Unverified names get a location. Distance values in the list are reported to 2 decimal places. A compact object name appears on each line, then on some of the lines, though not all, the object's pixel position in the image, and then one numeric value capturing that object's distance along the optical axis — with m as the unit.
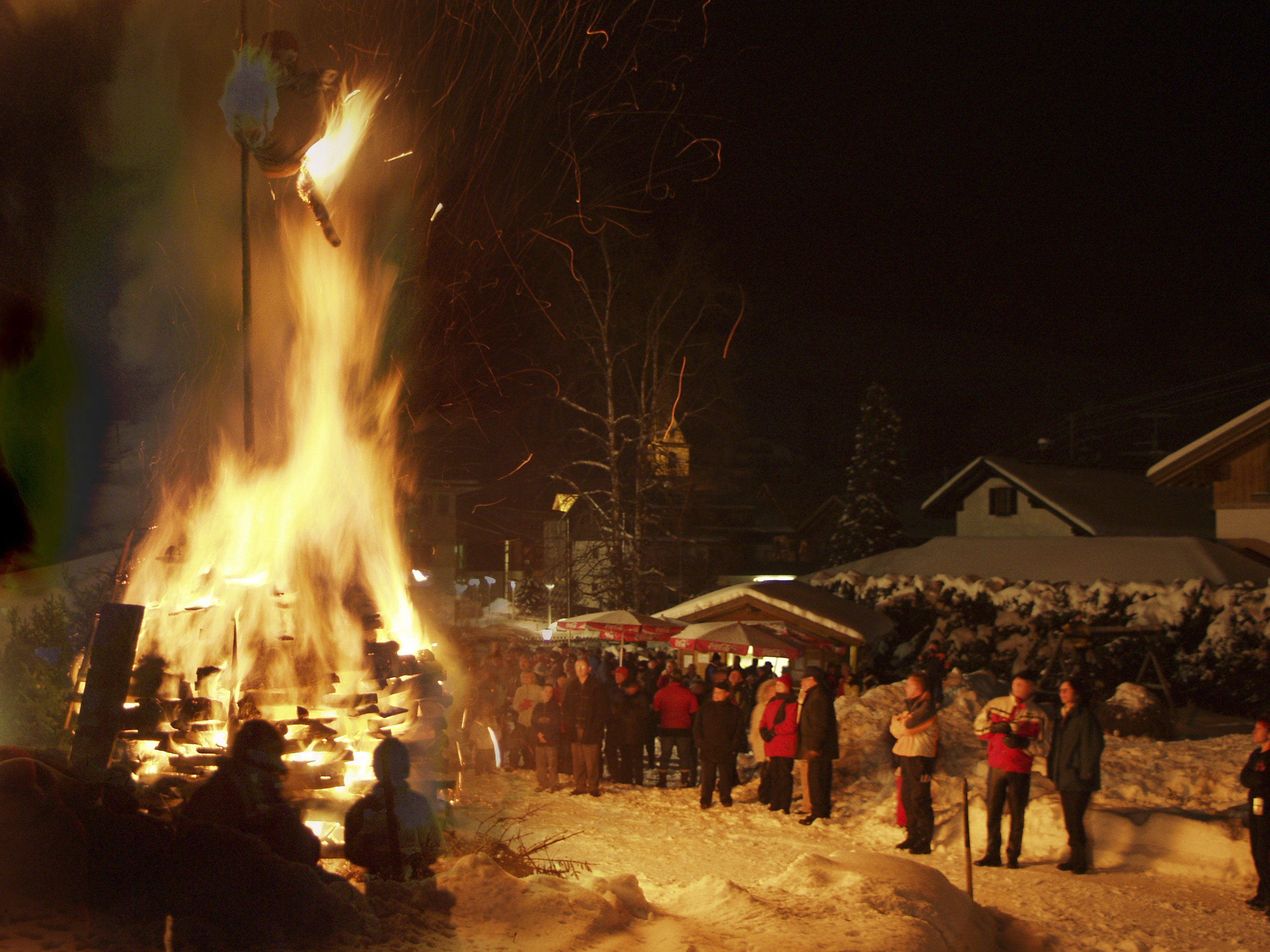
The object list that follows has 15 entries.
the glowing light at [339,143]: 8.25
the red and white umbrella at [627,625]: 18.44
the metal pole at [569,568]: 25.27
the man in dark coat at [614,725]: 12.95
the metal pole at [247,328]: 8.11
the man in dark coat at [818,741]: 10.57
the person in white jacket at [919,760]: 9.17
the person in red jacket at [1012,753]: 8.53
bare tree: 23.36
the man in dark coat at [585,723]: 12.06
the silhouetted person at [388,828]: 6.41
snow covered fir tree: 41.00
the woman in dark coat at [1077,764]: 8.30
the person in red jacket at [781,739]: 10.88
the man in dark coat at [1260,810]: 7.34
